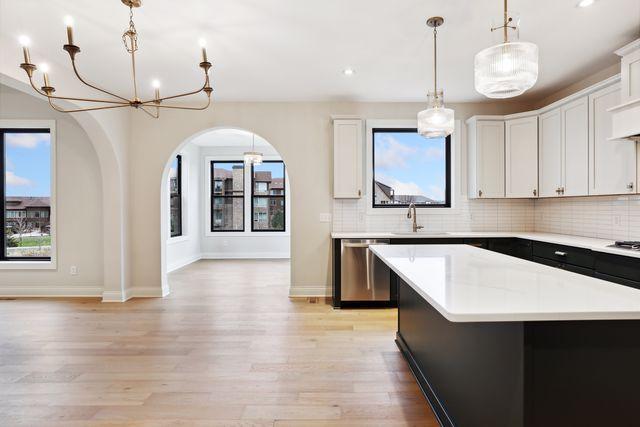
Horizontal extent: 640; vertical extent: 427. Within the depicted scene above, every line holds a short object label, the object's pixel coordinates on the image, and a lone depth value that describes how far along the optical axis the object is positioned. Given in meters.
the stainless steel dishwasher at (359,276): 4.06
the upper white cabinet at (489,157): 4.26
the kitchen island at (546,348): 1.15
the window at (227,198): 8.07
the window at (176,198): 6.94
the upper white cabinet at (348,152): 4.36
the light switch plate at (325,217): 4.56
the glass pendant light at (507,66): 1.59
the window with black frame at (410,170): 4.73
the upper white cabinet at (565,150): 3.37
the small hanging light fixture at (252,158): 6.59
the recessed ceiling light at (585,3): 2.37
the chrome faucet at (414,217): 4.41
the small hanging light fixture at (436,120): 2.31
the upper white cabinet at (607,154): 2.93
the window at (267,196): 8.09
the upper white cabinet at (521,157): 4.05
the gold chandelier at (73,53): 1.72
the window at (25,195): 4.71
